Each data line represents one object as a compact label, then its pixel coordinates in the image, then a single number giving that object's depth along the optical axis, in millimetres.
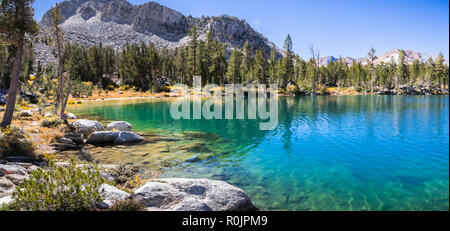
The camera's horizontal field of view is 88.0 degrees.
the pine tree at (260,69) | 95438
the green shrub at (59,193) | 5715
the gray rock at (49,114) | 24769
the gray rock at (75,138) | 18641
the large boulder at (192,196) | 7336
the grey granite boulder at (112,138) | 19109
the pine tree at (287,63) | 96438
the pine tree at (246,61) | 101831
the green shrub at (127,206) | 6555
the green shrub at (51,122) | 21562
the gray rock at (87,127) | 20883
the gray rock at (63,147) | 16280
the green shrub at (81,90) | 76712
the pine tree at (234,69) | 87688
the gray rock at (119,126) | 22750
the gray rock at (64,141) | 17297
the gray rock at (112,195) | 6617
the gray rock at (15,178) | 8586
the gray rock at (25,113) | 26656
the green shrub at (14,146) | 12102
